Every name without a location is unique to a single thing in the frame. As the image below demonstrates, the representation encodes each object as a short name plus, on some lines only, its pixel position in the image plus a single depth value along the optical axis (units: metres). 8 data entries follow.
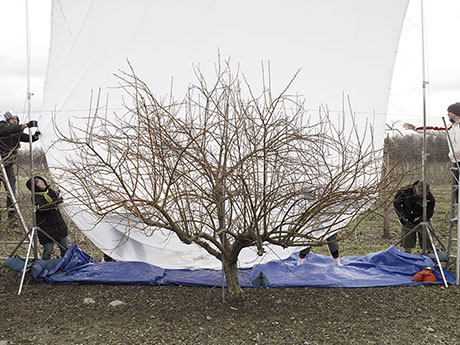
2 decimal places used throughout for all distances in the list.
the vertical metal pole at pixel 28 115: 5.03
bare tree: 3.59
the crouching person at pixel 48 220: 5.46
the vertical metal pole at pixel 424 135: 5.22
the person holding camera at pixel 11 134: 5.54
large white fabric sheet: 5.95
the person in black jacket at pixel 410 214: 5.95
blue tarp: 5.03
